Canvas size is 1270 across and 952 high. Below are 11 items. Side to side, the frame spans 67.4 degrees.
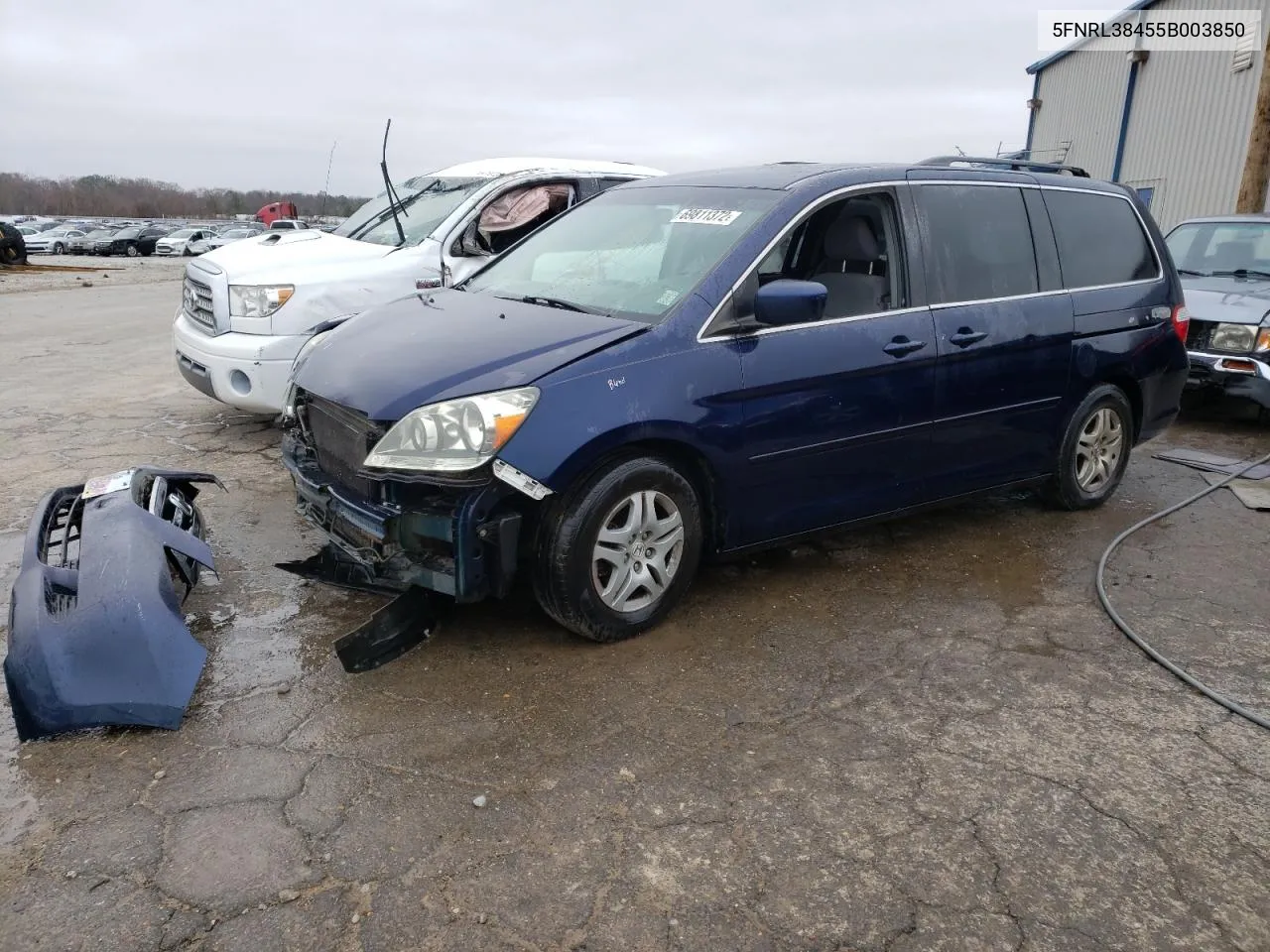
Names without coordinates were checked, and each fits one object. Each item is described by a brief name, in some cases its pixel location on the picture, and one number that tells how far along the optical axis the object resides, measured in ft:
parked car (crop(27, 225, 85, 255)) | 127.54
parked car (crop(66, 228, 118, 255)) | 128.67
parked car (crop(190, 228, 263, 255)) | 118.21
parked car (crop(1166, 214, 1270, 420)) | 23.56
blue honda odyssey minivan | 10.87
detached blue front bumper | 9.37
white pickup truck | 19.66
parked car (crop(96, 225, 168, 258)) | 129.70
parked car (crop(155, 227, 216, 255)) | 134.10
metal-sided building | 53.47
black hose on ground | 10.82
